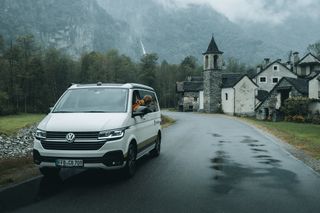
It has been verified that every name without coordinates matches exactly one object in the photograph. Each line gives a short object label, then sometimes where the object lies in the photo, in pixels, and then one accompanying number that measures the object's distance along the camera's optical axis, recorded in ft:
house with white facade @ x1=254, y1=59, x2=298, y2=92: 241.59
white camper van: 28.19
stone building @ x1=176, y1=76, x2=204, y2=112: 265.30
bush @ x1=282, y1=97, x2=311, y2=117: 151.42
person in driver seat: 34.35
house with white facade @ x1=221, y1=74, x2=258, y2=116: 224.53
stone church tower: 232.73
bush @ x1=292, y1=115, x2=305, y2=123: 144.89
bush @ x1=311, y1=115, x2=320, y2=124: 138.00
